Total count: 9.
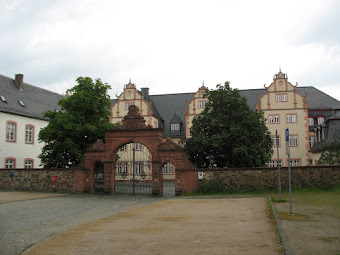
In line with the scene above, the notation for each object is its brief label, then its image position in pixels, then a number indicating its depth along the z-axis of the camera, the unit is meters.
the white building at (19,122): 36.25
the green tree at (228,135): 24.03
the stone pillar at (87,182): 24.74
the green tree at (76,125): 25.89
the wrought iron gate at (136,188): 24.43
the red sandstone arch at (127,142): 23.17
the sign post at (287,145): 11.92
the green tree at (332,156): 24.89
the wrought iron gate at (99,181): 25.03
